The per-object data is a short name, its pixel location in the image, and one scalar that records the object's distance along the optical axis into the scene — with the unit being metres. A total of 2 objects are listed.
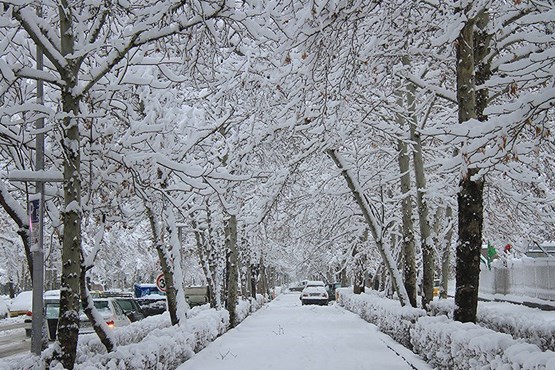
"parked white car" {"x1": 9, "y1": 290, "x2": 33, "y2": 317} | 39.19
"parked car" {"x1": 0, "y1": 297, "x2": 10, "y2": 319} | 39.70
